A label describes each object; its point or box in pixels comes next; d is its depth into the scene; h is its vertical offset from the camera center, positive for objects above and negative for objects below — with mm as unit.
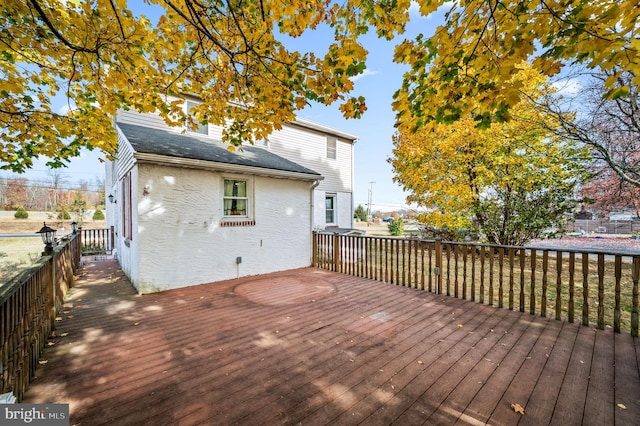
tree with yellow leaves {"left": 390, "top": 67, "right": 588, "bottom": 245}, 8281 +1403
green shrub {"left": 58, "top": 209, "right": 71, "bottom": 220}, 19312 -133
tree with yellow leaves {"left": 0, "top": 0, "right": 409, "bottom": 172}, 3337 +2315
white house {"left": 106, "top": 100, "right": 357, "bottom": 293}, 5414 +111
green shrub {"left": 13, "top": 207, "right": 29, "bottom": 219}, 25562 -210
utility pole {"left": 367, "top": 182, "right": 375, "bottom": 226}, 47375 +4044
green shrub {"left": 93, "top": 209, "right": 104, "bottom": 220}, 25656 -365
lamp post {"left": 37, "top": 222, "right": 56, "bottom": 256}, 4339 -375
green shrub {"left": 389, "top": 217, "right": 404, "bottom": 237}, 22297 -1329
